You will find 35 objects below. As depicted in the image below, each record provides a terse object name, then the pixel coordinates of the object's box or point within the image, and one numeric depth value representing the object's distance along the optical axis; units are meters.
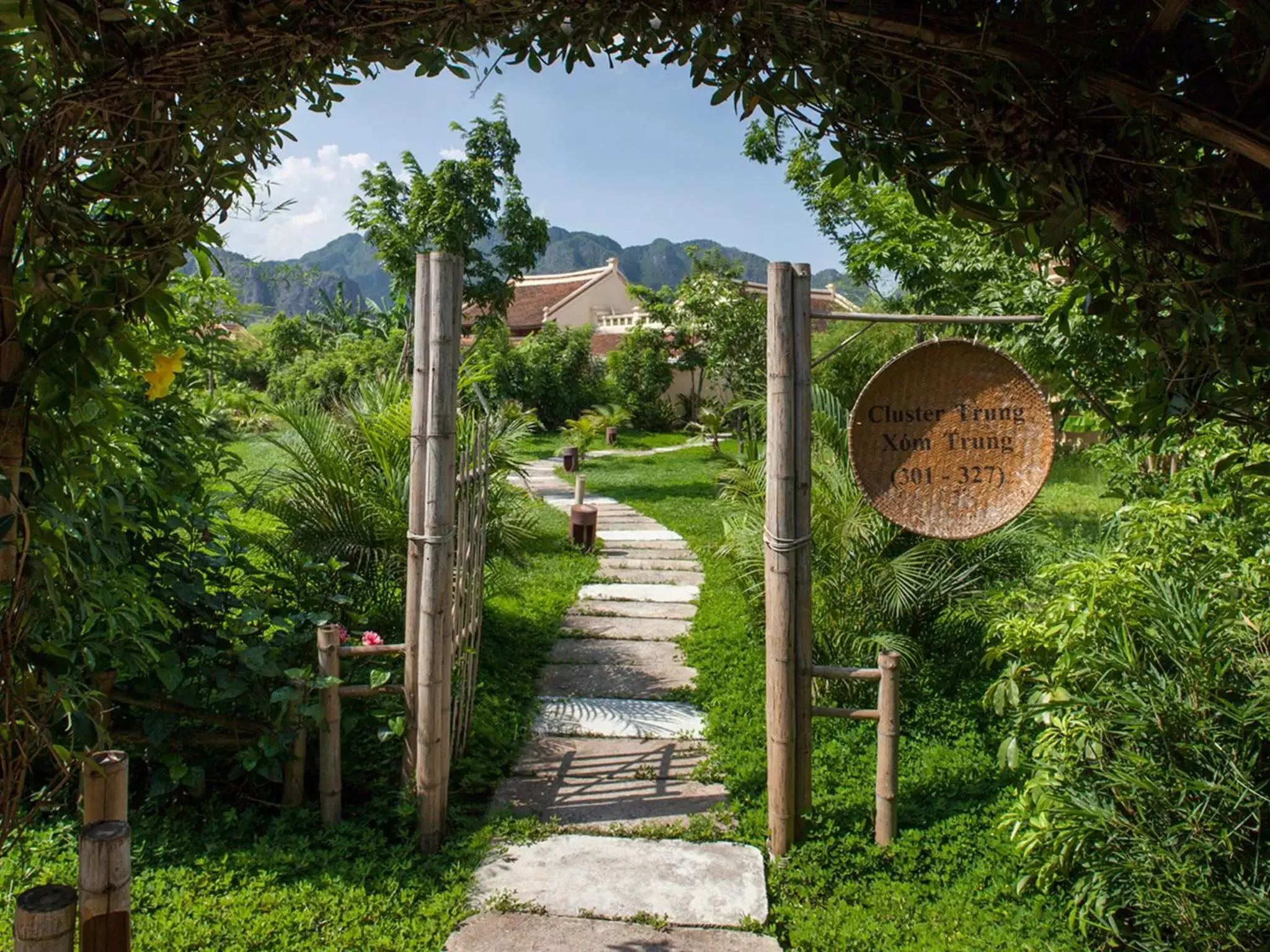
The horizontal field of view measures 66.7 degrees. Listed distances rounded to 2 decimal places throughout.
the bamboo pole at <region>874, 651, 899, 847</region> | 3.71
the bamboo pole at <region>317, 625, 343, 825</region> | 3.69
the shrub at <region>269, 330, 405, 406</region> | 17.02
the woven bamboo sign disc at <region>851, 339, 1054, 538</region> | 3.57
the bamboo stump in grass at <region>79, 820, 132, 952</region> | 1.72
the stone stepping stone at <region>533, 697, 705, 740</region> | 4.86
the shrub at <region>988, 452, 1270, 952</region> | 2.60
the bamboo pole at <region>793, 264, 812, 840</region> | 3.65
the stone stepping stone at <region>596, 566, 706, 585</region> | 8.27
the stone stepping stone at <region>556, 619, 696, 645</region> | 6.54
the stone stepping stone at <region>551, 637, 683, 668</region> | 6.02
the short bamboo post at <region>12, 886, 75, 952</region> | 1.59
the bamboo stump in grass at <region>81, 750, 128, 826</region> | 1.82
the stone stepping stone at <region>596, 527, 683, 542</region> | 10.34
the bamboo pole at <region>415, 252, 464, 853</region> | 3.61
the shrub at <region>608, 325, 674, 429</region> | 24.45
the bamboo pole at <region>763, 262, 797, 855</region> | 3.63
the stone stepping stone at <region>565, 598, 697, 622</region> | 7.11
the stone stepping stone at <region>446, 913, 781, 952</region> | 3.04
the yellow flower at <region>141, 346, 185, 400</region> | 2.57
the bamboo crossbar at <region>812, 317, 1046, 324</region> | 3.50
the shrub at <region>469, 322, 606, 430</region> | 22.62
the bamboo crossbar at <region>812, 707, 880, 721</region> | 3.73
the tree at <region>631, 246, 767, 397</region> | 18.02
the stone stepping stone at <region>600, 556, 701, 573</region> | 8.86
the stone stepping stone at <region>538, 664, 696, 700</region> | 5.43
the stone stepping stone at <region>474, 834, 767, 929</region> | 3.27
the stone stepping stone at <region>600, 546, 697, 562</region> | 9.38
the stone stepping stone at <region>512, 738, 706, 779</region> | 4.39
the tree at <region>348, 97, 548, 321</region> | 12.62
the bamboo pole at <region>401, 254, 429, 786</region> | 3.64
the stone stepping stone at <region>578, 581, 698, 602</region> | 7.66
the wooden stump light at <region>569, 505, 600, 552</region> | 9.38
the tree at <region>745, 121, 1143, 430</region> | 5.22
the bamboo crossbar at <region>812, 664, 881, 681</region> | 3.72
